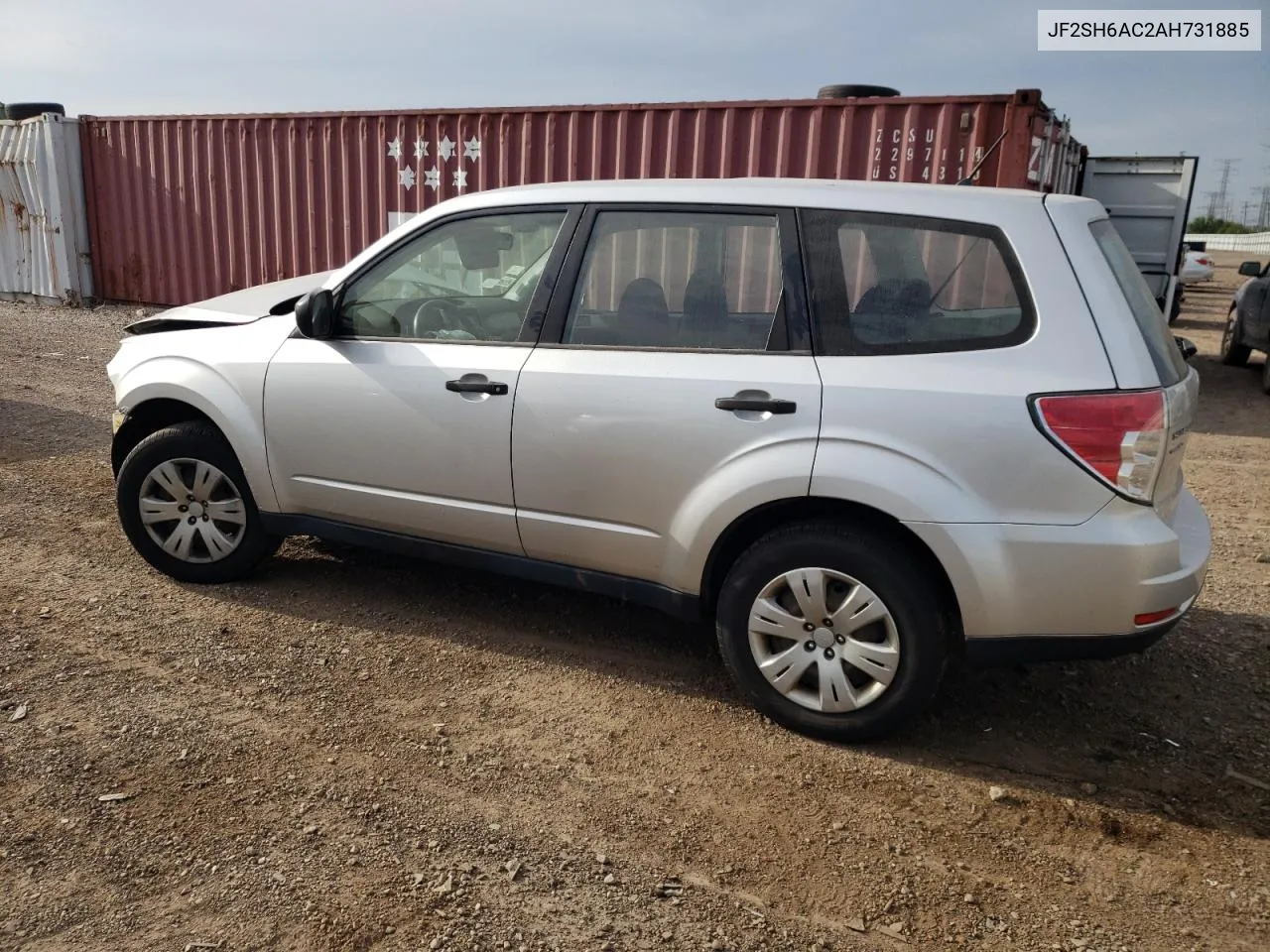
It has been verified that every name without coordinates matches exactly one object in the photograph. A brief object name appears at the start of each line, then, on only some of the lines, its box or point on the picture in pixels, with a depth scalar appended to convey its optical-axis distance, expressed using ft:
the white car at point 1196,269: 68.32
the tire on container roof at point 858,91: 29.89
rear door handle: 10.21
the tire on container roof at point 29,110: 47.21
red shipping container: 27.73
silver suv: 9.46
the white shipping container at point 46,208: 44.32
